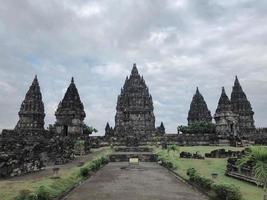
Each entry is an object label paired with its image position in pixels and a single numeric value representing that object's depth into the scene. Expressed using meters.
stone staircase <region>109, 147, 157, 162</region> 33.44
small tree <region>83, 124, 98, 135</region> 60.75
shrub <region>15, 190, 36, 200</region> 10.73
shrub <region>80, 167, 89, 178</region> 19.15
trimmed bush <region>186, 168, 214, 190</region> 14.56
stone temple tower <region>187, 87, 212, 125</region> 69.44
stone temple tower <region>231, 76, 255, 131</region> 62.56
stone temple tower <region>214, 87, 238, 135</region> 52.34
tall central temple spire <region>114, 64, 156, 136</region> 53.83
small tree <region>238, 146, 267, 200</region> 10.34
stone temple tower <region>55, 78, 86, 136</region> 46.00
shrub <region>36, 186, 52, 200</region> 11.53
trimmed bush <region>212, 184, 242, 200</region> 11.74
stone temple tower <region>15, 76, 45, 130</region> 50.91
